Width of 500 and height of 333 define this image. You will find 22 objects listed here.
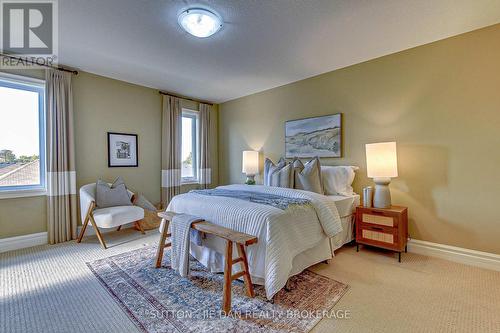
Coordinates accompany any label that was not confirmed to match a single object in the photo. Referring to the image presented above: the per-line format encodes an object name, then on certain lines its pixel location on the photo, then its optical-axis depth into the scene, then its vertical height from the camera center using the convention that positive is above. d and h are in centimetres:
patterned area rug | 162 -108
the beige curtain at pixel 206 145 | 509 +45
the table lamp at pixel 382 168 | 275 -4
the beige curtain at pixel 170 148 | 446 +35
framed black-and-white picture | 386 +28
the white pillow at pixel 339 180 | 321 -21
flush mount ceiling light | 213 +136
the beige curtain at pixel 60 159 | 319 +11
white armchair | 302 -62
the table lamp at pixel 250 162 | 445 +6
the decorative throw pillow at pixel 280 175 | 323 -14
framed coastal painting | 354 +45
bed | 188 -58
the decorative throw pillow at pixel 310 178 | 309 -17
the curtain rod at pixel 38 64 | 298 +139
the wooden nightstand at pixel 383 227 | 262 -73
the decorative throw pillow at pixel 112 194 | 334 -40
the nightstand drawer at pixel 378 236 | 267 -83
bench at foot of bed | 179 -69
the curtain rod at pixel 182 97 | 445 +140
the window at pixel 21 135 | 300 +42
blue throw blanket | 225 -34
